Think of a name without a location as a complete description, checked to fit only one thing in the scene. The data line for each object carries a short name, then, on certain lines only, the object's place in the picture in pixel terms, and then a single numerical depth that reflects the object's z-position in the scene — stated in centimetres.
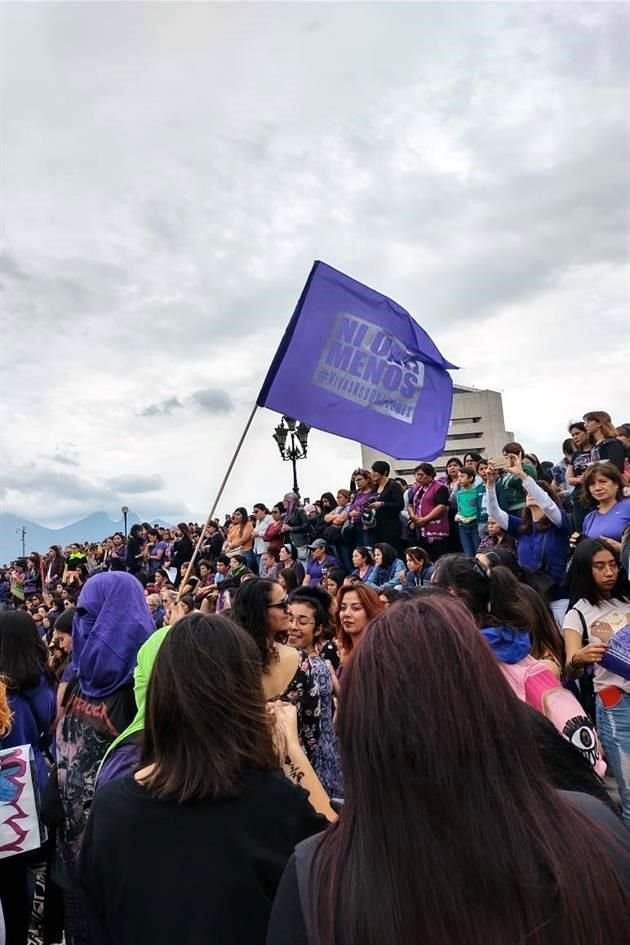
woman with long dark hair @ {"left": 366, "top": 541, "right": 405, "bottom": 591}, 838
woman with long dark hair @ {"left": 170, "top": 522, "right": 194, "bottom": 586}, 1446
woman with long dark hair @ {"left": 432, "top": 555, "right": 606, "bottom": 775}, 260
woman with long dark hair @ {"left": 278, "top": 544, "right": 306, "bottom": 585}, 1044
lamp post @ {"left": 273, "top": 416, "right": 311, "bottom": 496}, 1806
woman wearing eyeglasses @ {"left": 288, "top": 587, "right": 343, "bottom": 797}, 350
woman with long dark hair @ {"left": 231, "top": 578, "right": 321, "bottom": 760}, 342
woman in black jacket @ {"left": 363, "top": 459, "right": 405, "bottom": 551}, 945
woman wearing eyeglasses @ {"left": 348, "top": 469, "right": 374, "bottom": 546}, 971
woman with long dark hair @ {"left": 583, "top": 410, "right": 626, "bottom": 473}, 678
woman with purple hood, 294
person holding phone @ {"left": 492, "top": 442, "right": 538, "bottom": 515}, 762
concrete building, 5853
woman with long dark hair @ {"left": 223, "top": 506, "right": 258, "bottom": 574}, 1231
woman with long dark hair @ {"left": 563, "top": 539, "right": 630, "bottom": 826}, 392
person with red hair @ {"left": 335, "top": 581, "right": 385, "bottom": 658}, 492
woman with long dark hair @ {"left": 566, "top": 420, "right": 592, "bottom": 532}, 689
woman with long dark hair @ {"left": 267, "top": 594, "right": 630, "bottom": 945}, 111
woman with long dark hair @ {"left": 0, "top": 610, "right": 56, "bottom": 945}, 342
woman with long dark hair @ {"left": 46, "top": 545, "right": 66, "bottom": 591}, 1788
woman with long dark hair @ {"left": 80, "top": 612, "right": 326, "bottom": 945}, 173
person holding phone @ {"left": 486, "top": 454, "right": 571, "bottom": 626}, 649
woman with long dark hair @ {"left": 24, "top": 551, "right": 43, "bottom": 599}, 1867
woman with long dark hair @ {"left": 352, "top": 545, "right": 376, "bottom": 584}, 875
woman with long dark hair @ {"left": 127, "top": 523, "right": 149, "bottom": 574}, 1652
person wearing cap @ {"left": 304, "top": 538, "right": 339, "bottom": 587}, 1001
